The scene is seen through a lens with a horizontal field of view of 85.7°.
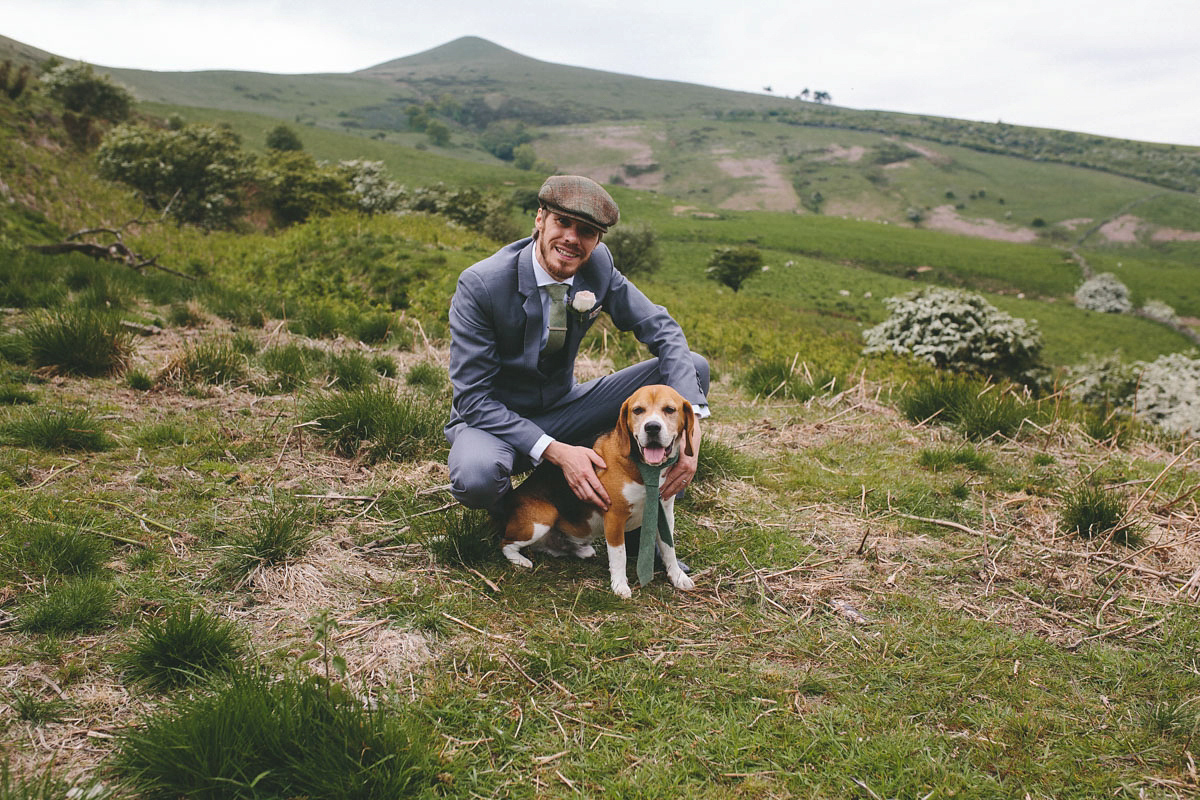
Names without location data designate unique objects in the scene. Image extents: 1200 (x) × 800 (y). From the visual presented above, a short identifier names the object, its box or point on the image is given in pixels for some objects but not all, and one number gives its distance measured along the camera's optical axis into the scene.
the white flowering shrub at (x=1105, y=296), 67.25
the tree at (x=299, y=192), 36.84
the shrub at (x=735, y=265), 58.69
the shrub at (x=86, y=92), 35.19
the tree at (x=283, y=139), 67.88
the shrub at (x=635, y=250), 44.22
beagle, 3.22
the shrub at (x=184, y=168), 30.42
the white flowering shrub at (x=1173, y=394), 17.64
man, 3.53
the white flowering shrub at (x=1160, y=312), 63.44
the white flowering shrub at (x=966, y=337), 17.86
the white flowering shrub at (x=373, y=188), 39.91
